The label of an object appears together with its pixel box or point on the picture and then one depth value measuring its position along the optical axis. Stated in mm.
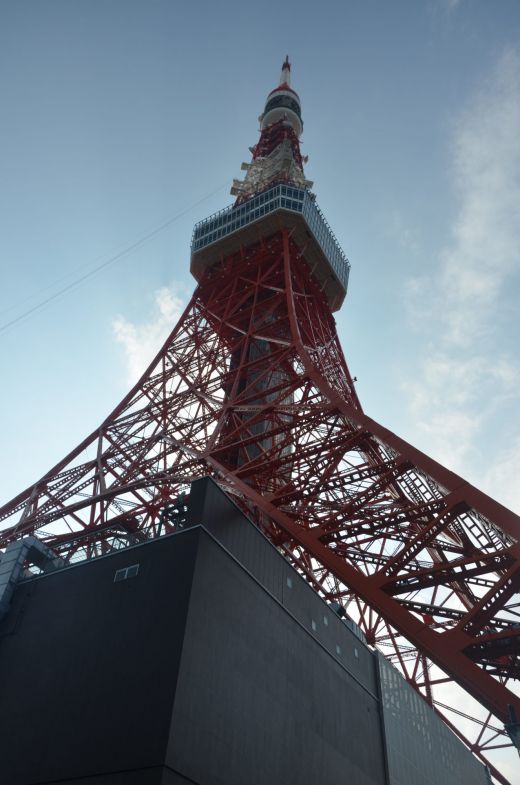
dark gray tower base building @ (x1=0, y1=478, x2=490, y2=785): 13016
